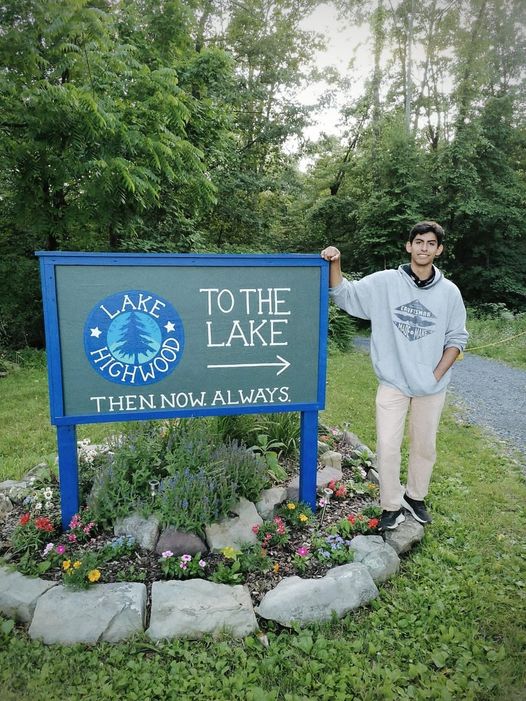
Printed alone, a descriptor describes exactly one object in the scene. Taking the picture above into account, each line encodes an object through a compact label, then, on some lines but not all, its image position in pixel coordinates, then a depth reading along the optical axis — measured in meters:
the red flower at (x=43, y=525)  2.45
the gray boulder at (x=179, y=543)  2.40
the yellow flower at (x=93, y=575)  2.11
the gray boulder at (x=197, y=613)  2.00
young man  2.54
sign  2.38
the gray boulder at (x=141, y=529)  2.44
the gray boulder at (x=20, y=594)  2.06
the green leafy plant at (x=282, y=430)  3.36
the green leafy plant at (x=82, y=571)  2.12
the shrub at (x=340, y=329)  10.36
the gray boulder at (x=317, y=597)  2.09
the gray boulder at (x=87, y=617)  1.96
